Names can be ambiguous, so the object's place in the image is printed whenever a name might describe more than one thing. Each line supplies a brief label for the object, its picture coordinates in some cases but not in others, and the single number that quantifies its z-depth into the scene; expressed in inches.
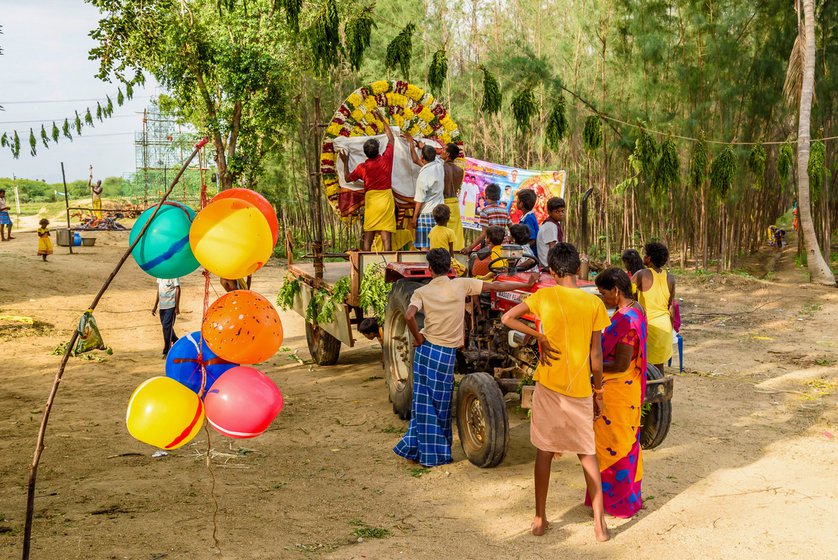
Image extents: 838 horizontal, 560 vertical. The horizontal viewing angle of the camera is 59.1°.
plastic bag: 138.3
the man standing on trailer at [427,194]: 317.1
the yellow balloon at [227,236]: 155.6
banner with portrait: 530.6
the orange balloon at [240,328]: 161.2
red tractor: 212.4
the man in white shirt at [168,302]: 369.4
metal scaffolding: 1416.1
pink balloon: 156.1
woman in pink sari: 178.1
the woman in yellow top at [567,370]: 169.0
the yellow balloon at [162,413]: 148.6
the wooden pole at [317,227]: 317.6
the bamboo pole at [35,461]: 132.4
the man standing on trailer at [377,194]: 331.9
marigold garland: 350.9
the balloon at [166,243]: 159.8
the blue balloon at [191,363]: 168.9
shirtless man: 326.3
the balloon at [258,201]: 166.6
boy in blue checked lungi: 215.8
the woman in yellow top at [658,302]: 248.1
